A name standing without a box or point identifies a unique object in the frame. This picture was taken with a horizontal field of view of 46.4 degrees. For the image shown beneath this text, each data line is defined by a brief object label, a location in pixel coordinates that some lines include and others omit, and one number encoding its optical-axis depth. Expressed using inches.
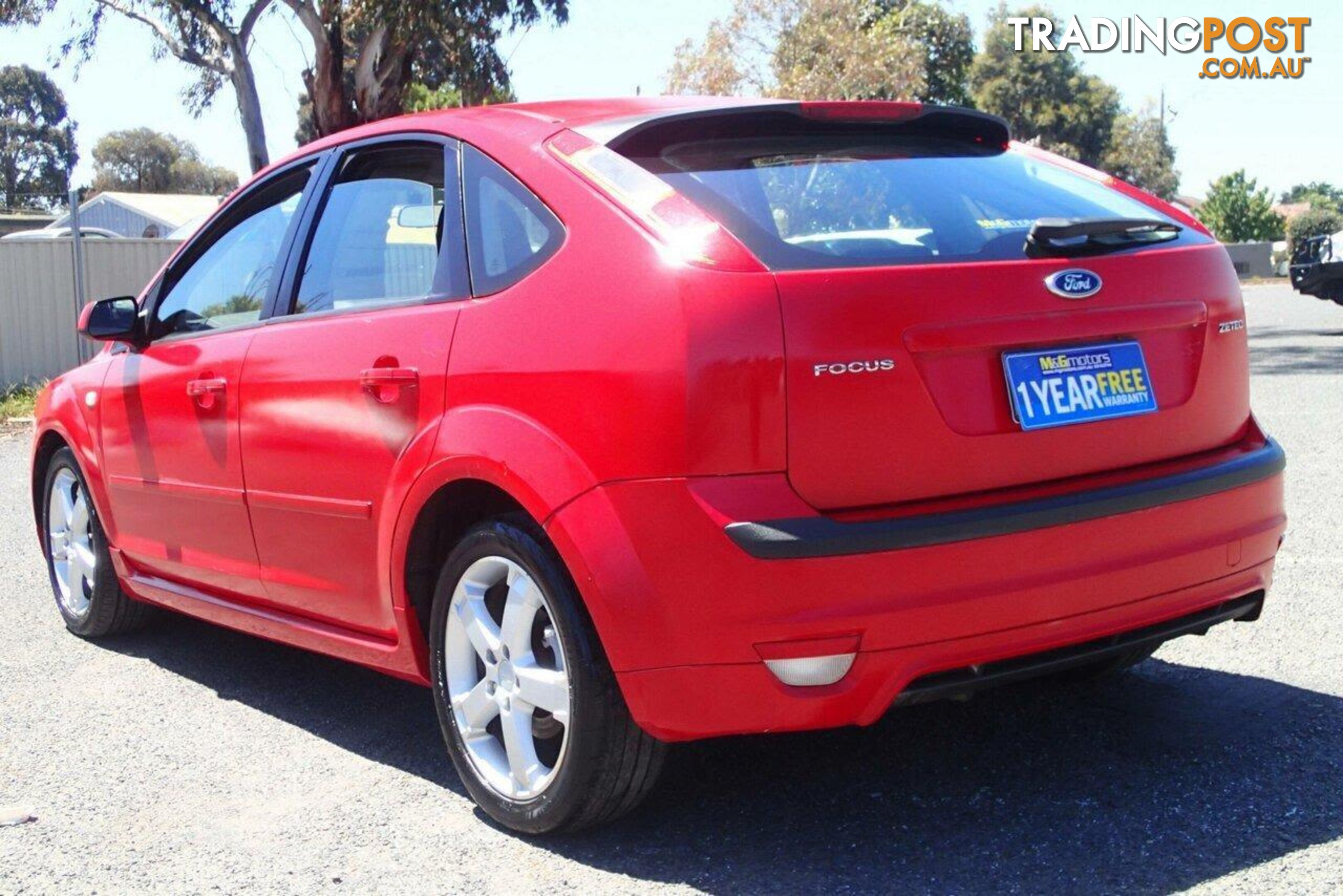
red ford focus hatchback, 120.0
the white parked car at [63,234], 753.0
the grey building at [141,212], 2331.4
